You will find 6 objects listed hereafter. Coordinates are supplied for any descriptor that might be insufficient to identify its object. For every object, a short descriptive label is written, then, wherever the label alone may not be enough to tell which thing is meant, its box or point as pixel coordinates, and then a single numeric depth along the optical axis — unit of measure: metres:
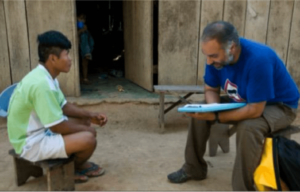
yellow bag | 2.21
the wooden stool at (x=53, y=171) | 2.40
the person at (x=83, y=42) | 5.74
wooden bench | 4.13
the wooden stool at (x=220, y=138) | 3.22
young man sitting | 2.27
